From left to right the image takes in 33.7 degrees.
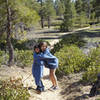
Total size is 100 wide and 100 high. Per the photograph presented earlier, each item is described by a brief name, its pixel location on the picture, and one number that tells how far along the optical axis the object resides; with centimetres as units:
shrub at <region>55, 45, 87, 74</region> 690
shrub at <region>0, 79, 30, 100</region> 419
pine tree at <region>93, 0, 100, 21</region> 1882
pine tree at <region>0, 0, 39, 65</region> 780
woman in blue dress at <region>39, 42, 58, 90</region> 471
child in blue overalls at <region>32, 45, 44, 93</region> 477
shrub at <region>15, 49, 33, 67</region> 863
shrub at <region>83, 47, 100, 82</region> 558
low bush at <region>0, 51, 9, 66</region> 888
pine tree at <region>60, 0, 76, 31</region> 3412
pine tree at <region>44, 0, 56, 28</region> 4198
